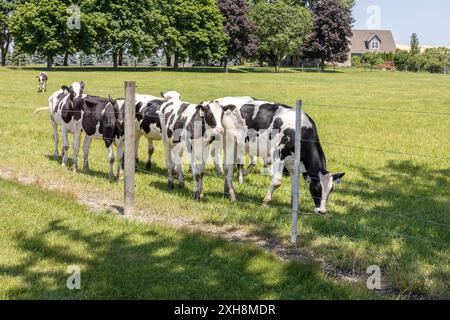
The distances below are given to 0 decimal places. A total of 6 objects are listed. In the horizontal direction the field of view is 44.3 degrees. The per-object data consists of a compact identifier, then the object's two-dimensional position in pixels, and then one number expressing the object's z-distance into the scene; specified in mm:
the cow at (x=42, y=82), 34406
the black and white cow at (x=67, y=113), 13125
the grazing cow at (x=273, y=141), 9594
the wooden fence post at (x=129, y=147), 8969
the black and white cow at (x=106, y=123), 12219
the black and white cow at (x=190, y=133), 10477
